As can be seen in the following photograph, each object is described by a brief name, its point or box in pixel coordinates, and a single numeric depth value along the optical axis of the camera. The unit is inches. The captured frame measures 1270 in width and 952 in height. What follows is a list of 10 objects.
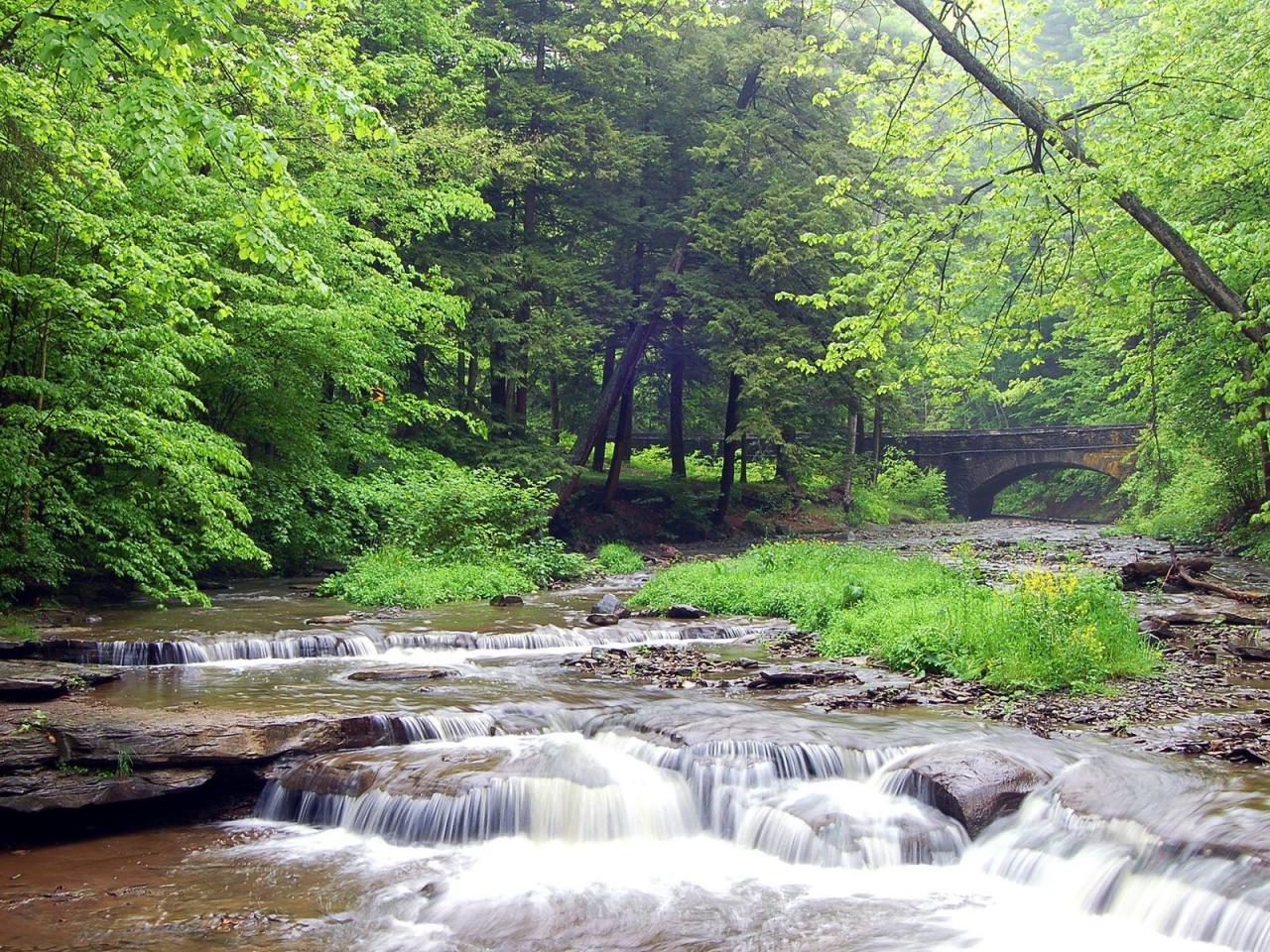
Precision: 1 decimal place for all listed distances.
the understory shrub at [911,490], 1626.5
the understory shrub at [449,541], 681.6
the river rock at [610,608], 612.4
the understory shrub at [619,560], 912.9
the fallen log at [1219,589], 558.3
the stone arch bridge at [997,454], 1651.1
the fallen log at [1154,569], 663.1
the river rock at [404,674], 422.9
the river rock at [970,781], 266.7
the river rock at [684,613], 602.5
